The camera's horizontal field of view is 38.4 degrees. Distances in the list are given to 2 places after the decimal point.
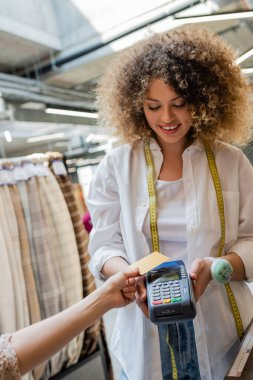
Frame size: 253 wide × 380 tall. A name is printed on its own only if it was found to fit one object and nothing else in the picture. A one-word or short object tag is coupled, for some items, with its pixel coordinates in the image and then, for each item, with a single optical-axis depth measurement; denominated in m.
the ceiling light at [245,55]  1.23
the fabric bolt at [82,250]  2.11
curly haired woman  1.05
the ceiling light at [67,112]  5.89
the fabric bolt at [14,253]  1.74
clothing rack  1.92
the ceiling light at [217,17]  1.38
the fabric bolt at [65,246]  1.98
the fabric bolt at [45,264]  1.90
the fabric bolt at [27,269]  1.82
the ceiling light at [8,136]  6.46
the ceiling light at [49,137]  7.65
